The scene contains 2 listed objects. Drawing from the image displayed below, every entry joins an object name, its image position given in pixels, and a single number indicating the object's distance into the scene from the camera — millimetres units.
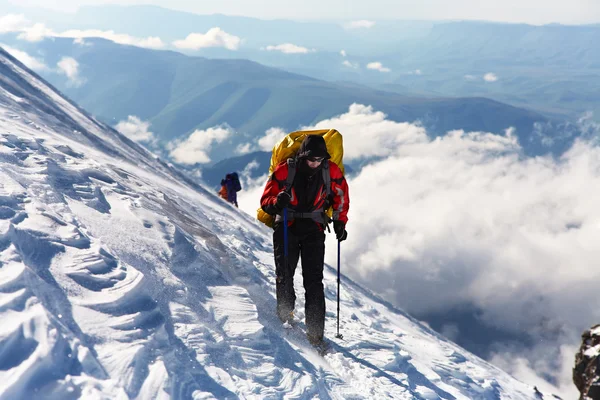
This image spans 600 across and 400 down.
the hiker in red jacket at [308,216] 5375
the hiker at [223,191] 19917
